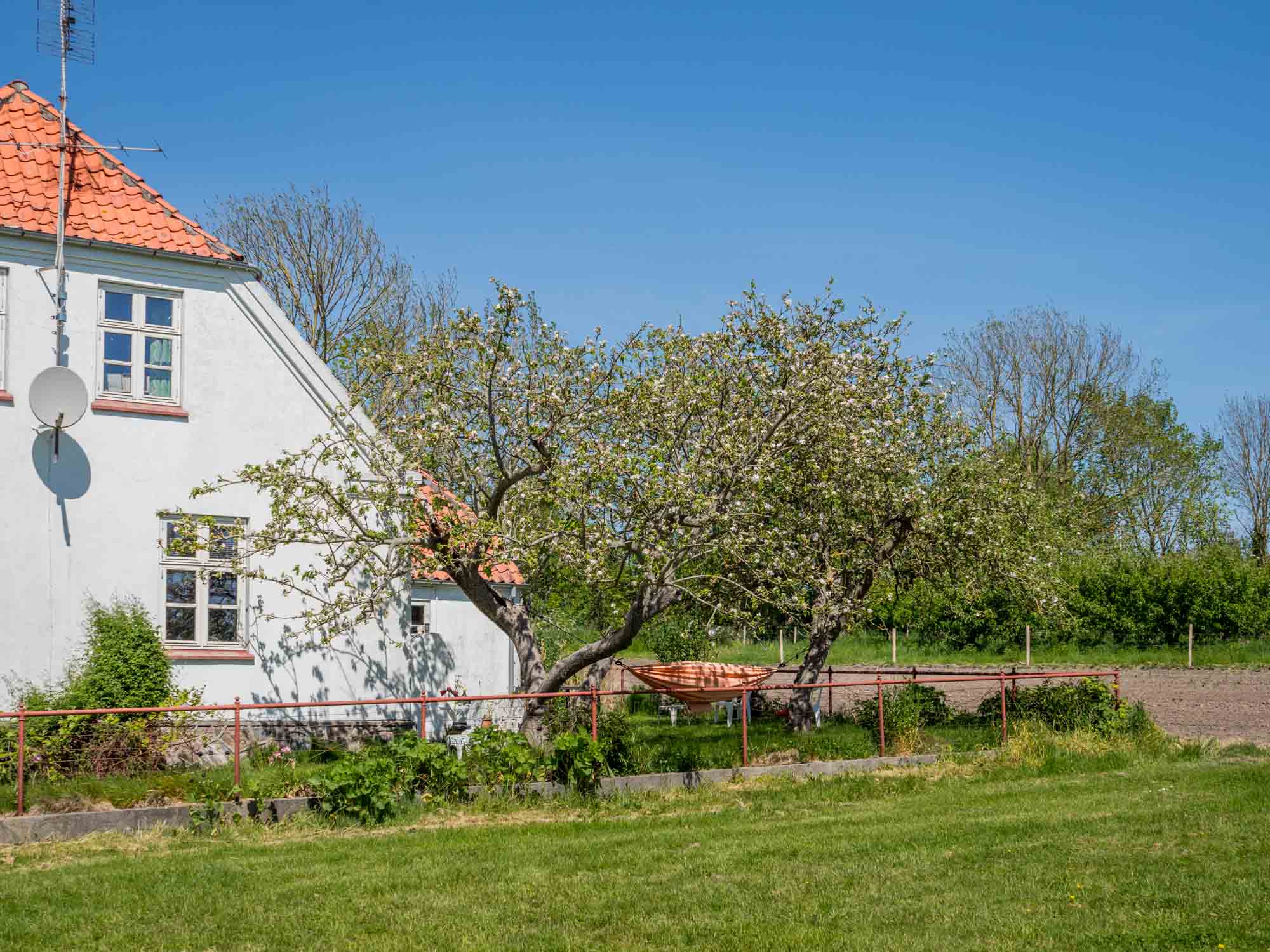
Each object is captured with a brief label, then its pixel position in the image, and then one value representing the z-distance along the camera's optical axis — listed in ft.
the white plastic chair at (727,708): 69.46
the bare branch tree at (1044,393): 149.18
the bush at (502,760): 44.65
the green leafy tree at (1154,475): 147.43
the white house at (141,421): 49.73
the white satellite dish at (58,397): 48.57
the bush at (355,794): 40.55
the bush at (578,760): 44.80
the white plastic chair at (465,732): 53.62
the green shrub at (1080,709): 58.85
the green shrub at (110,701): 41.32
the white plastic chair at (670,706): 73.92
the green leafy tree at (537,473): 49.34
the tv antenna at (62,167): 50.39
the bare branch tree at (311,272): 108.78
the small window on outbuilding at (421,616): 61.62
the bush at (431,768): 43.11
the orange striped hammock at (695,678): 71.20
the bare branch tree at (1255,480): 171.73
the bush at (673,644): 93.30
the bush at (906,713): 56.24
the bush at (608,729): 47.39
